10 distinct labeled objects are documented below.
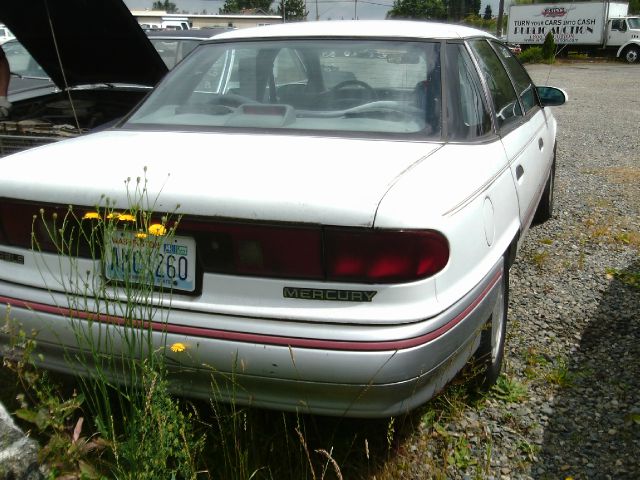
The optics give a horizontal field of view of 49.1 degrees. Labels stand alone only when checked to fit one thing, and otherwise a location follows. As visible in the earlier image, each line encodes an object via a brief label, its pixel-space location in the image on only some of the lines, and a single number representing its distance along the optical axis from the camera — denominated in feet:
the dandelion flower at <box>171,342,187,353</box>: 6.88
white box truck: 103.76
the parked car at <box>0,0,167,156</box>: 16.56
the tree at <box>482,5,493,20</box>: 233.47
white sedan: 6.71
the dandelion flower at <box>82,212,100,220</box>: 6.85
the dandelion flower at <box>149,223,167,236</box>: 6.64
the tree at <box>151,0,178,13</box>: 295.69
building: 97.97
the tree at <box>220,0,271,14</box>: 275.59
